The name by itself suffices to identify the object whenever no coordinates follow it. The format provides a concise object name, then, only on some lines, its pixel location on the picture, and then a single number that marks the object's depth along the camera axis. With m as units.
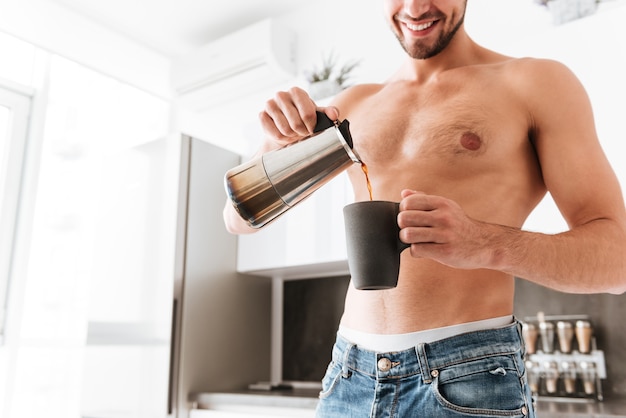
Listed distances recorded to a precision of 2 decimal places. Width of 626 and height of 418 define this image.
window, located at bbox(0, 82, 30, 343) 2.69
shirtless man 0.80
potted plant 2.37
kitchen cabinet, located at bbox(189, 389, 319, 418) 1.83
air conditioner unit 2.85
